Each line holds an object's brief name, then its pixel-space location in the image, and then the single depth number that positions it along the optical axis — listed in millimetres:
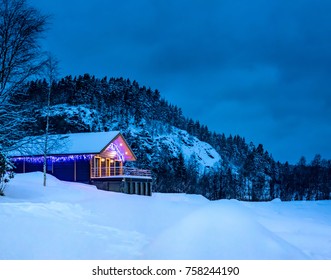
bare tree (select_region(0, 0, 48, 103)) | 14109
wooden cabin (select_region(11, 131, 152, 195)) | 36438
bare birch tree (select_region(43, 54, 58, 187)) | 16255
